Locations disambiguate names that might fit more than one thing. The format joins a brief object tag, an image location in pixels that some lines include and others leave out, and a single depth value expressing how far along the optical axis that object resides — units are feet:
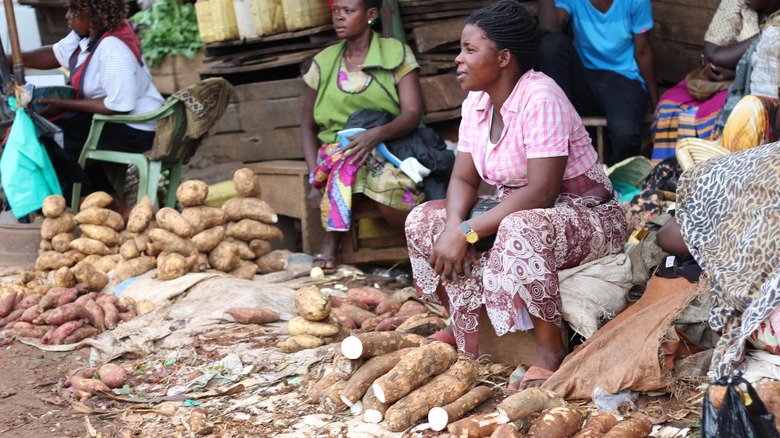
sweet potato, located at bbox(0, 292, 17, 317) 14.14
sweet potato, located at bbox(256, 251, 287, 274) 16.14
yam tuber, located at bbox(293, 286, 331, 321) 12.04
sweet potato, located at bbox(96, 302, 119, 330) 13.60
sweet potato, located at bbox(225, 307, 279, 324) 13.10
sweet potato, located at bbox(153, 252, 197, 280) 14.78
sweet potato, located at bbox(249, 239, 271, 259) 16.26
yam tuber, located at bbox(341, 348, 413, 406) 9.55
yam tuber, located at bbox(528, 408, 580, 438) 8.02
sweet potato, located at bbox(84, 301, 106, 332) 13.51
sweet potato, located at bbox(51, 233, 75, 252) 16.21
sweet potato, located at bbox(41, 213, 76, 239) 16.29
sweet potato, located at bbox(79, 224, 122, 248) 16.17
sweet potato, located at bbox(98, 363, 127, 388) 11.12
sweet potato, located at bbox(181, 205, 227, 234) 15.34
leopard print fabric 8.11
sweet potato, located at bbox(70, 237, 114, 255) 16.08
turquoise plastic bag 16.56
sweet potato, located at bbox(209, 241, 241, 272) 15.42
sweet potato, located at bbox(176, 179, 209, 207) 15.46
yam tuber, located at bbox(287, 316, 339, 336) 12.10
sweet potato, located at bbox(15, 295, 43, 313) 14.25
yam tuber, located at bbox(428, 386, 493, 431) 8.89
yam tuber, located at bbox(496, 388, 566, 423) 8.36
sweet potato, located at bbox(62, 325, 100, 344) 13.08
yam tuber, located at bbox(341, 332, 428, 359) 9.68
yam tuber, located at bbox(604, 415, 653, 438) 7.91
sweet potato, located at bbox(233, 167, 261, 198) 16.11
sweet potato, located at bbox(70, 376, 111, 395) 10.85
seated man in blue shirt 16.74
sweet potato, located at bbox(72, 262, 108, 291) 15.19
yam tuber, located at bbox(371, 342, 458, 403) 9.20
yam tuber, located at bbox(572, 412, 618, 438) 8.01
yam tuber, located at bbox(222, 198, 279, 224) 15.97
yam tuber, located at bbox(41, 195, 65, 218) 16.17
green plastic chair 17.21
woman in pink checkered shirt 9.73
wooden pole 16.75
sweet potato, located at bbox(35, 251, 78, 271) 15.93
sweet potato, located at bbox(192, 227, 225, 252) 15.38
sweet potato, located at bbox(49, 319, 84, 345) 12.96
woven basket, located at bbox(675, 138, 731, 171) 12.10
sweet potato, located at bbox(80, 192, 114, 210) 16.43
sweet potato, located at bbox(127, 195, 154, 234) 15.74
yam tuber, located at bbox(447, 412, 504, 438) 8.29
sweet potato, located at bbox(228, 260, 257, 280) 15.62
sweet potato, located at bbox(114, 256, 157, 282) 15.46
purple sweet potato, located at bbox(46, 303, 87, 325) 13.35
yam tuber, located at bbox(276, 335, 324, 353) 11.82
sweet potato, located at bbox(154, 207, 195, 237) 15.11
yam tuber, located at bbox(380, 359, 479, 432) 9.04
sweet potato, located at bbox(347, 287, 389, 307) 13.78
